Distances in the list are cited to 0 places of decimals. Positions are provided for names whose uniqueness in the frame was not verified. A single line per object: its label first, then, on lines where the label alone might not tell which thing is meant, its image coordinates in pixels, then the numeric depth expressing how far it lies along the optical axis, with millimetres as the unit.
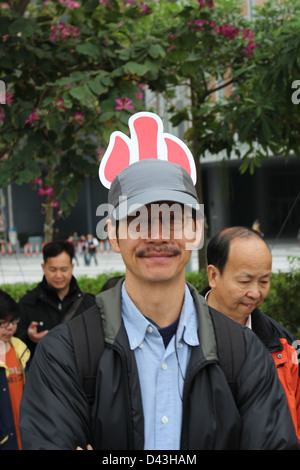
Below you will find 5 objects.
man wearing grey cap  1128
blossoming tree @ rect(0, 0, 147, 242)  3637
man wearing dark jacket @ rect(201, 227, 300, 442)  1852
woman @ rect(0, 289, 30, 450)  2674
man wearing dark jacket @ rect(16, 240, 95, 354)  3393
